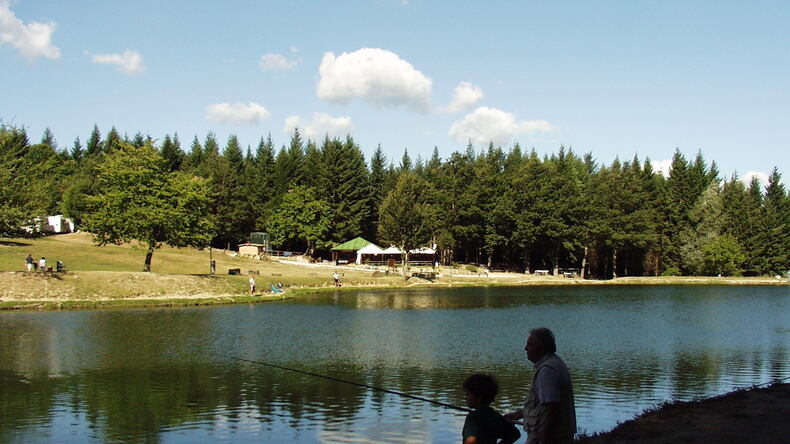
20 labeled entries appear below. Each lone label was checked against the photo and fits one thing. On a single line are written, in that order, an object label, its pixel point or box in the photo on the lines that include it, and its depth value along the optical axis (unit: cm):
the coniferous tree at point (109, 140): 13426
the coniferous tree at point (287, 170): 11025
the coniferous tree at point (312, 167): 11176
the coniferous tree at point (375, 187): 11494
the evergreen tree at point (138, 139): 13132
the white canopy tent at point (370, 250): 9644
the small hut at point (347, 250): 9838
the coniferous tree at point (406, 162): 12800
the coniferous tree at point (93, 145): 14162
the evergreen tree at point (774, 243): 9850
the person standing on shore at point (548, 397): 688
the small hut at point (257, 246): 9919
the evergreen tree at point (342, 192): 10438
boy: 693
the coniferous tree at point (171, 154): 11731
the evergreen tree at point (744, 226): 9788
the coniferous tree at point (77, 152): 15112
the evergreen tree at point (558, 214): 9056
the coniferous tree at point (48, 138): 15338
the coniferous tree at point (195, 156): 12583
